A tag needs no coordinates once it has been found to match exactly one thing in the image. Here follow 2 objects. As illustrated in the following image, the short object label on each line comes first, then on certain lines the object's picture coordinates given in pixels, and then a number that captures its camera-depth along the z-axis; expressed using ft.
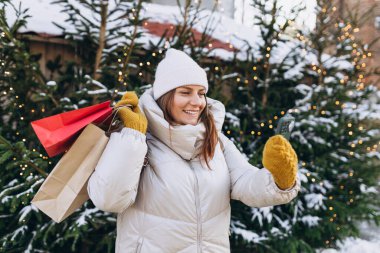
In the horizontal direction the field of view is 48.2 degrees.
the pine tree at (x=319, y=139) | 15.72
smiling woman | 6.66
